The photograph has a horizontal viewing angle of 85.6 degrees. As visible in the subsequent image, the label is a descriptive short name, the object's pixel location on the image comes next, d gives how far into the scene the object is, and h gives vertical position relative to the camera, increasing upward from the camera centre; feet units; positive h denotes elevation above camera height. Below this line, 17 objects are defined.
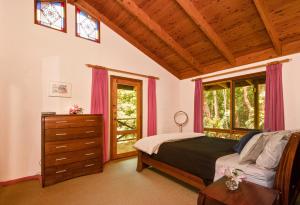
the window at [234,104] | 12.39 -0.10
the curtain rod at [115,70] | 12.07 +2.72
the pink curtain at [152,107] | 15.49 -0.42
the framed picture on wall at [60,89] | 10.42 +0.92
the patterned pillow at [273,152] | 5.53 -1.69
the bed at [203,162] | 4.98 -2.56
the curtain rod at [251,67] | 10.71 +2.68
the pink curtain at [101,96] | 12.04 +0.53
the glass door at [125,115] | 13.41 -1.06
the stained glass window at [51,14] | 10.38 +5.99
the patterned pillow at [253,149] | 6.20 -1.80
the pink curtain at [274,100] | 10.57 +0.20
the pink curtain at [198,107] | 15.56 -0.39
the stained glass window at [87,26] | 12.03 +5.90
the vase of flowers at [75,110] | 10.56 -0.44
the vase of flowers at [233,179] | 4.79 -2.29
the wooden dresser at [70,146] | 8.59 -2.50
